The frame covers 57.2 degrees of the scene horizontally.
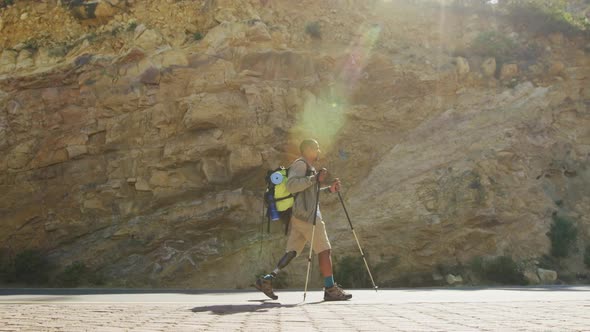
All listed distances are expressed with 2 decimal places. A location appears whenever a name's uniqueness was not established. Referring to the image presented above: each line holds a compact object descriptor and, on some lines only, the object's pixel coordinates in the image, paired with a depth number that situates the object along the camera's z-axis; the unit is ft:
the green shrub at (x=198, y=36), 53.16
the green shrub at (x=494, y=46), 55.52
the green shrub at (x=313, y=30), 54.65
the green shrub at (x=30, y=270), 43.96
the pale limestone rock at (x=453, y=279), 39.27
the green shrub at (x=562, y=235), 42.06
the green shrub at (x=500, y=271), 38.83
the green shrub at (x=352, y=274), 39.27
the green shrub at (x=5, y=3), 59.00
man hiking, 22.91
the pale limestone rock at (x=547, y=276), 39.24
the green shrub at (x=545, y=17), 58.29
